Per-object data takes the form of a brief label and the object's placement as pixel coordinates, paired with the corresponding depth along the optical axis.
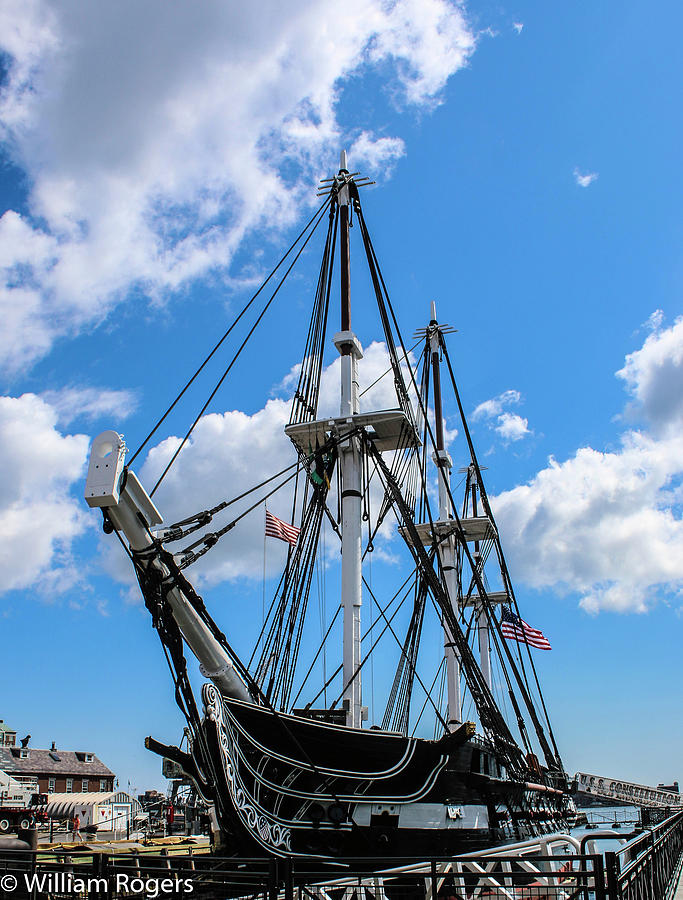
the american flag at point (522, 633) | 38.50
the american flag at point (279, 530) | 24.69
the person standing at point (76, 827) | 33.94
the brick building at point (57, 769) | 51.88
